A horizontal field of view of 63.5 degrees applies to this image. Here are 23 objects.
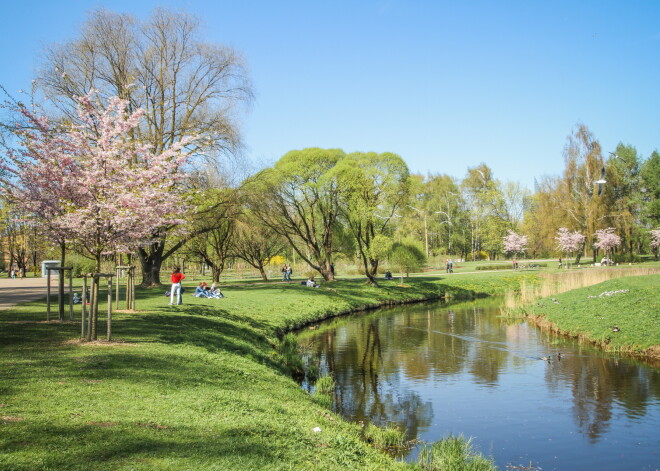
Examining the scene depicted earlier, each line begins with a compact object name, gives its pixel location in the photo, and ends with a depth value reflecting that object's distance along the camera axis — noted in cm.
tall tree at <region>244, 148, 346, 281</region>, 4353
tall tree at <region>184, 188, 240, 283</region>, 3628
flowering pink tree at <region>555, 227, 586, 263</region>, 6265
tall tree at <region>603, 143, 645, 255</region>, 6347
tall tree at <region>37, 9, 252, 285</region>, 3275
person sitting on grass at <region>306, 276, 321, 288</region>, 4215
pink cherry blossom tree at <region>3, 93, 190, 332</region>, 1402
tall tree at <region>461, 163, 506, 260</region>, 8681
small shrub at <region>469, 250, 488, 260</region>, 9931
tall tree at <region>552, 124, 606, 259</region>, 6212
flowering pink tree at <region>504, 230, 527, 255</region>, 7931
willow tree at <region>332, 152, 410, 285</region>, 4328
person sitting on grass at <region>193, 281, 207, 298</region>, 2980
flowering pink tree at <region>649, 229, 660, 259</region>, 6591
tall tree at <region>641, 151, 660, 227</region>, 6781
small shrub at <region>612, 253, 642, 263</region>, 6562
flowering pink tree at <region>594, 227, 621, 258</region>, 6134
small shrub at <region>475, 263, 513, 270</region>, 6731
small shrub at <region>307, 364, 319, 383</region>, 1717
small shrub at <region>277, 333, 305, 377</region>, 1780
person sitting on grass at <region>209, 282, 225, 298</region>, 2977
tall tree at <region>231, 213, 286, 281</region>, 4305
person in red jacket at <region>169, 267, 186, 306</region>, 2367
